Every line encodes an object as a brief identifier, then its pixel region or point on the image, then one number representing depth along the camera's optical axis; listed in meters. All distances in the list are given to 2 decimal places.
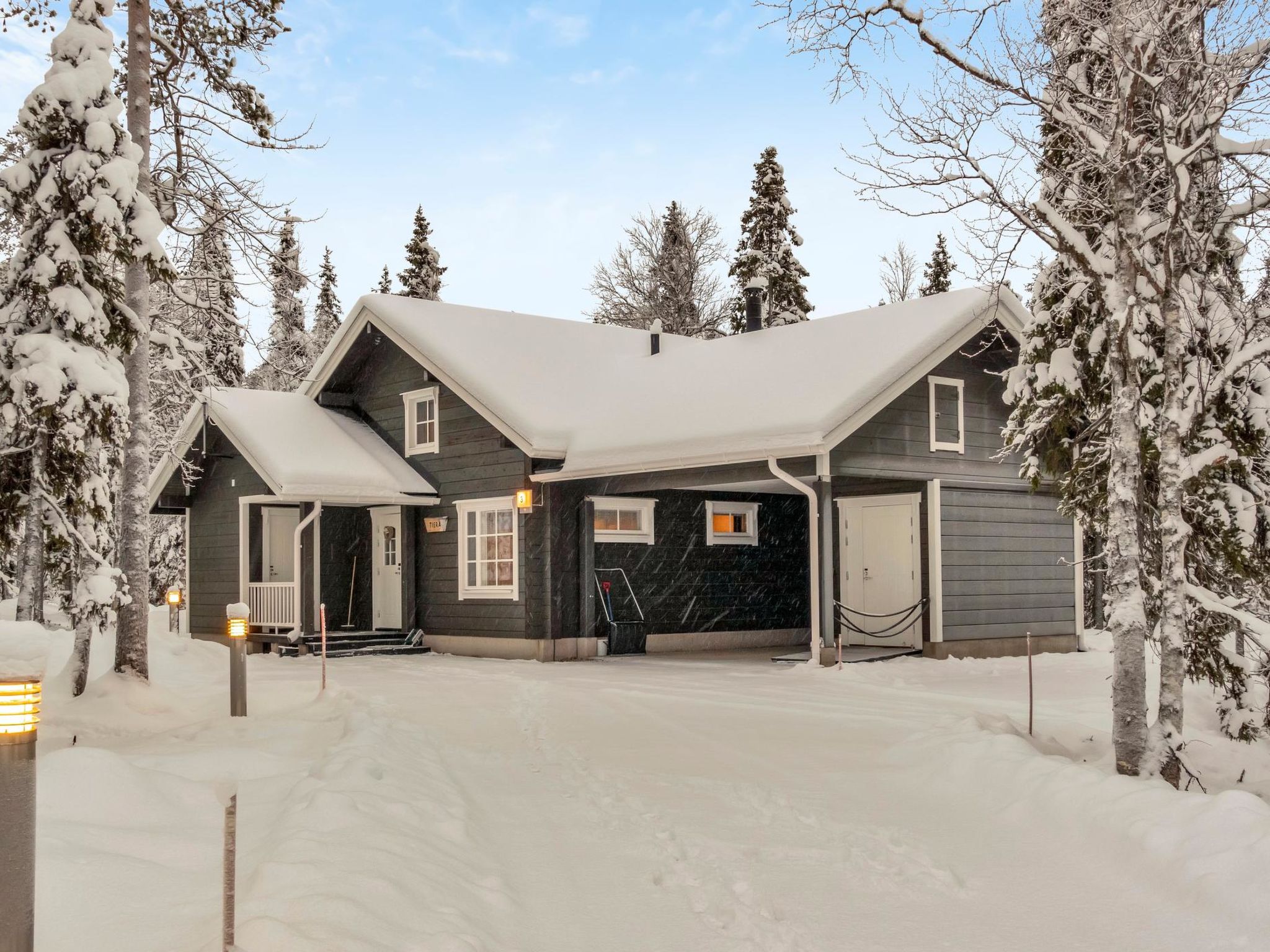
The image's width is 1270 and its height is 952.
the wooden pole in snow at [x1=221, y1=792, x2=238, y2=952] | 3.87
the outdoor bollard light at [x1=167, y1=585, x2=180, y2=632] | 23.78
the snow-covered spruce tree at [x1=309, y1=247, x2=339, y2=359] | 46.94
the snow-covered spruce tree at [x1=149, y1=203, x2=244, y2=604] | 13.18
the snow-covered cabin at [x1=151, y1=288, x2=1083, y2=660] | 17.00
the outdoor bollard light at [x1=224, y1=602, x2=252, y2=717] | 10.98
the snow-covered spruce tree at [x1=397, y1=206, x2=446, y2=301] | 42.47
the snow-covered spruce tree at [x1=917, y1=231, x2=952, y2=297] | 39.88
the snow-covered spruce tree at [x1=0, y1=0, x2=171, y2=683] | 11.12
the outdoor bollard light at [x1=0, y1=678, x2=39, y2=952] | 3.62
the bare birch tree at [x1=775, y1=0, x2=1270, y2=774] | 8.11
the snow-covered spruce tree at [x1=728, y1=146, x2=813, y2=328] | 36.62
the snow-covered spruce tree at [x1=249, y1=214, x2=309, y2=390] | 39.62
